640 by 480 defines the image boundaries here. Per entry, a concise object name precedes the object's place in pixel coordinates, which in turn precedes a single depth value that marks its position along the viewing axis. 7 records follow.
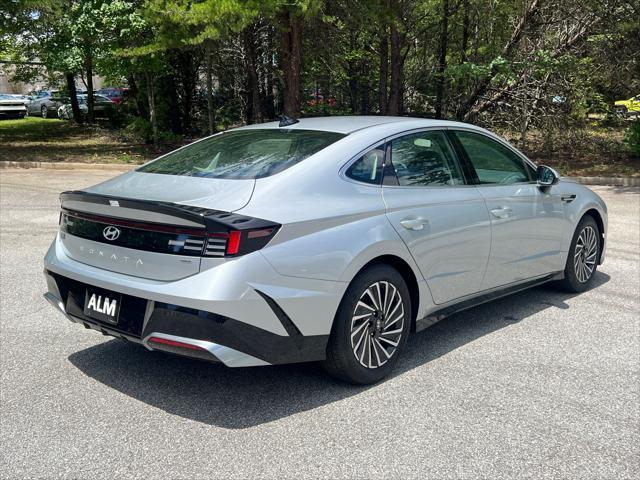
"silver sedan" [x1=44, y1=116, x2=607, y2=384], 3.41
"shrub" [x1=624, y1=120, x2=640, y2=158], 16.08
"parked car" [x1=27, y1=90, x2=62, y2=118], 34.18
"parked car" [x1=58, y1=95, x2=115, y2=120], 27.54
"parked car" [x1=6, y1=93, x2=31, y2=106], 33.97
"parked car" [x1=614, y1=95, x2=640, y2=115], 16.61
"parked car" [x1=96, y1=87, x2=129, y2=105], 25.62
